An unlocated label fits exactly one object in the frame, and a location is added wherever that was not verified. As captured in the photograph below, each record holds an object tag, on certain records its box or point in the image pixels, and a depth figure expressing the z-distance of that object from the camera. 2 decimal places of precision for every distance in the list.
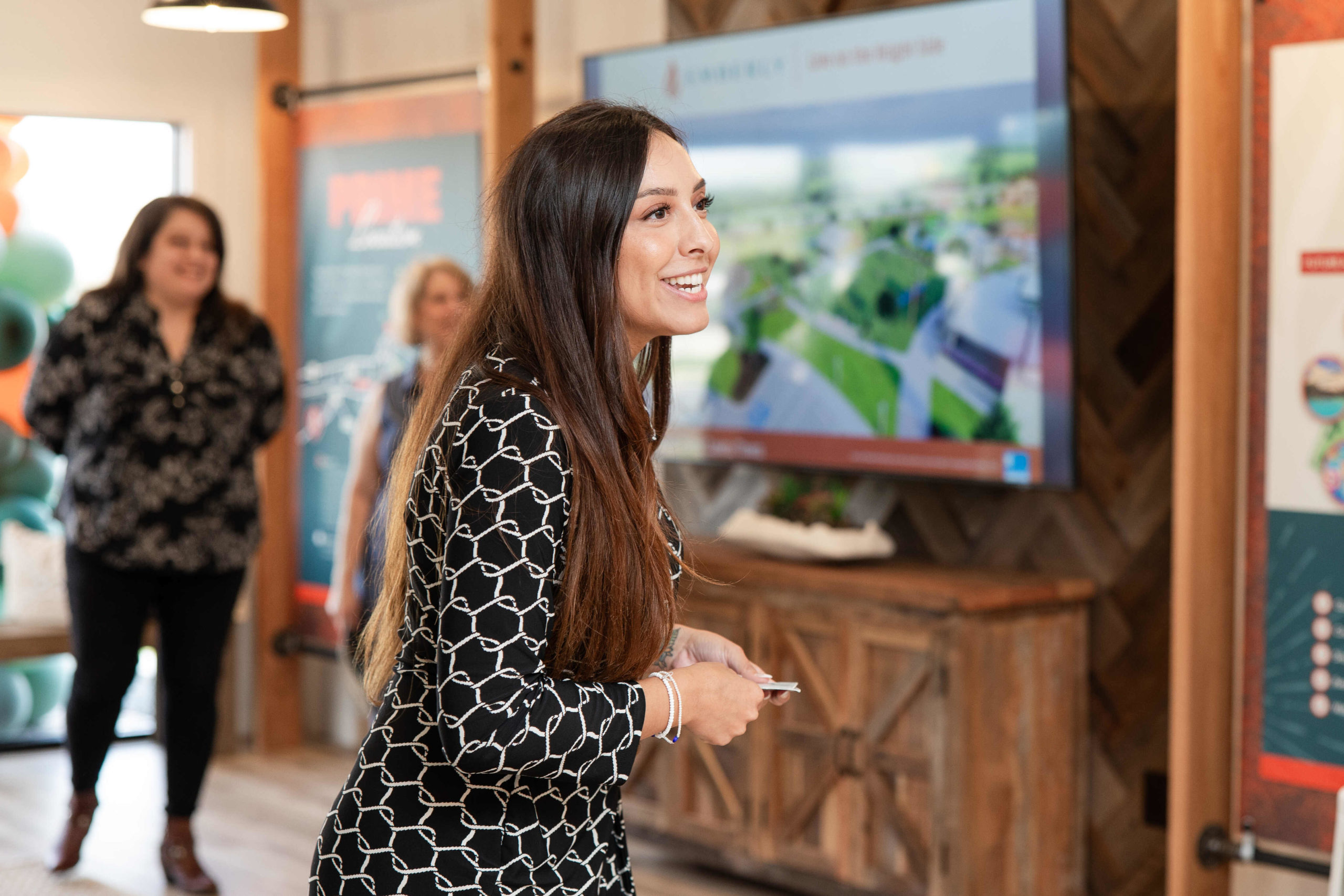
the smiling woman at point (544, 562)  1.40
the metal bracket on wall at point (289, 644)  5.59
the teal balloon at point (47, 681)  5.41
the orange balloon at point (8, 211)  5.34
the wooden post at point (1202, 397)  3.04
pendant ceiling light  3.78
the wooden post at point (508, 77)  4.72
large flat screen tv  3.61
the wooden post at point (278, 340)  5.56
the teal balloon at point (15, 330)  5.36
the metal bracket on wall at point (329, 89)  5.03
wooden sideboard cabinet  3.50
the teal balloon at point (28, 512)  5.40
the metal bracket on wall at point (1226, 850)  3.12
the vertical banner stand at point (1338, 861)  2.58
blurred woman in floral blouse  3.76
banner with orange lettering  5.14
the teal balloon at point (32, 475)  5.39
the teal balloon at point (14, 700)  5.35
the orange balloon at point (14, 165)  5.34
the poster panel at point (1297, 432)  2.99
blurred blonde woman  4.21
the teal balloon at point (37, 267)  5.36
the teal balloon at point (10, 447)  5.37
